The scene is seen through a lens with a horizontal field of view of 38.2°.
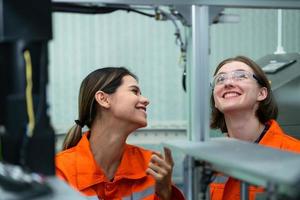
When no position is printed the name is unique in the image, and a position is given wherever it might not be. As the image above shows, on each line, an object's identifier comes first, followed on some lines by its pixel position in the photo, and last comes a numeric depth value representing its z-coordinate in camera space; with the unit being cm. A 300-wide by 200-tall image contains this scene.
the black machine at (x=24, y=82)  79
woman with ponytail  163
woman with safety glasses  160
